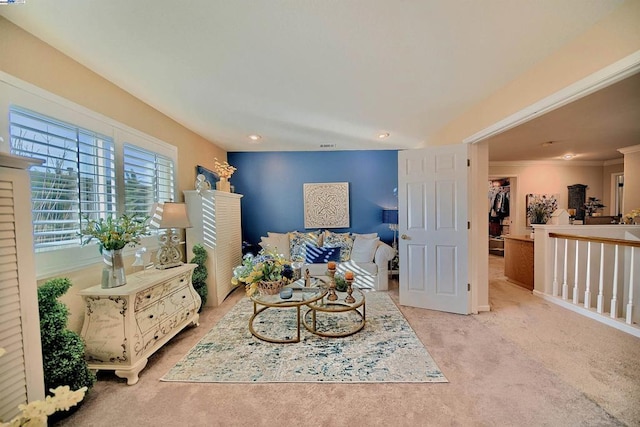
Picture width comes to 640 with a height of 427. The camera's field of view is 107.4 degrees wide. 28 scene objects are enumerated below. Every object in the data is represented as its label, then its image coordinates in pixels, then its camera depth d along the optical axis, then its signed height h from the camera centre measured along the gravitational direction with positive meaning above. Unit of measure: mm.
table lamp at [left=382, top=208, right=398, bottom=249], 4216 -253
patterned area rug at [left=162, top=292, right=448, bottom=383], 1777 -1292
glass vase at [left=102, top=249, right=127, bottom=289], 1830 -483
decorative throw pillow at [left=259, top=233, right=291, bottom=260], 4082 -650
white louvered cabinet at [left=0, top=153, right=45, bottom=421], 1063 -405
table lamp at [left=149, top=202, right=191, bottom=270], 2383 -181
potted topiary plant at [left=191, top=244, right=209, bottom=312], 2894 -820
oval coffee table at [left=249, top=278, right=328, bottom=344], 2168 -903
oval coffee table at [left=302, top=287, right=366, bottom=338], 2274 -1070
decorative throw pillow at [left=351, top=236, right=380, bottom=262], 3713 -731
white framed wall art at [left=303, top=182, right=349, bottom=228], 4586 +18
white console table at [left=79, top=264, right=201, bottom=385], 1744 -902
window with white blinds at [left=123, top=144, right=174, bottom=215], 2362 +329
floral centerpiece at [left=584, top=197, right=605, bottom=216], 5383 -102
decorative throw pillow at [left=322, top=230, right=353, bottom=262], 3945 -658
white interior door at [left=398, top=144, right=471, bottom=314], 2793 -305
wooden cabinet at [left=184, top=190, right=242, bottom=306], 3111 -340
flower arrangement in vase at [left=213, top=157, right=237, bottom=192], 3745 +530
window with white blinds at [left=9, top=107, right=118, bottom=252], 1567 +269
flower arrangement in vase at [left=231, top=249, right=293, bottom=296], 2299 -675
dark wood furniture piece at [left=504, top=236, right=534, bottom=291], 3648 -957
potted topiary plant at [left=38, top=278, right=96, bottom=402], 1408 -838
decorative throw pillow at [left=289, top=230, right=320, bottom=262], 4043 -632
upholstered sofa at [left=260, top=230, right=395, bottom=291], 3643 -769
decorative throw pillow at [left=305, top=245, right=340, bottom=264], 3838 -821
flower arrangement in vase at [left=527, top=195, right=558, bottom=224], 5500 -38
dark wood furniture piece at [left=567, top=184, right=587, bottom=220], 5488 +71
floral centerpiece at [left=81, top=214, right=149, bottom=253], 1814 -183
